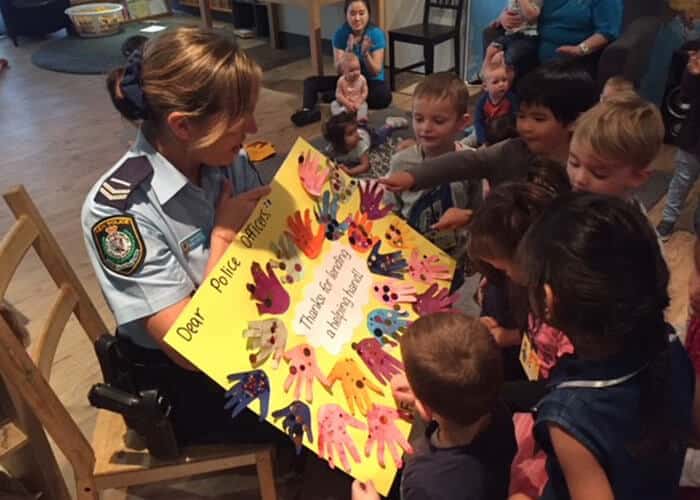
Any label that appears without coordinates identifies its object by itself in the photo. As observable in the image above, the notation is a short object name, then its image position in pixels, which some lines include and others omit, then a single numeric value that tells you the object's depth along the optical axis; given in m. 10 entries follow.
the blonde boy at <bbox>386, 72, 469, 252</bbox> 1.84
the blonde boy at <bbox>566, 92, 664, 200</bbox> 1.42
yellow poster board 1.09
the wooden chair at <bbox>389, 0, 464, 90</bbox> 4.25
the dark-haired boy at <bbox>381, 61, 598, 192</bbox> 1.71
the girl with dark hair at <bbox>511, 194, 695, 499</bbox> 0.85
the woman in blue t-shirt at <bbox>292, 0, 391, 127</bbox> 4.03
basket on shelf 5.93
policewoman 1.09
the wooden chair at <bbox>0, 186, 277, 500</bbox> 1.11
